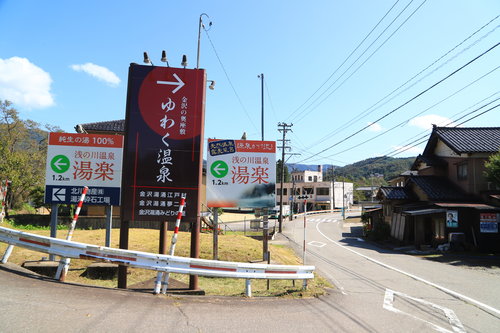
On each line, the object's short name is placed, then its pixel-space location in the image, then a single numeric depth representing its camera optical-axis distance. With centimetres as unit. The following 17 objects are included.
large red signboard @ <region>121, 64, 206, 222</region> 807
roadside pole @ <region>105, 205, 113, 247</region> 991
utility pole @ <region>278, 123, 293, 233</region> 4144
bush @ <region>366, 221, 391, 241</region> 2884
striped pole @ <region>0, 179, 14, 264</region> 699
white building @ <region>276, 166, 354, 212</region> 7800
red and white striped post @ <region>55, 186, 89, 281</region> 665
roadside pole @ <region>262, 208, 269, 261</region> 1220
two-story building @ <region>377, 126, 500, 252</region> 2119
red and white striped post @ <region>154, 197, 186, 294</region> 654
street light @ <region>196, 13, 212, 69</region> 1254
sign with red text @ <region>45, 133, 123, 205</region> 977
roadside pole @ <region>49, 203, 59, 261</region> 945
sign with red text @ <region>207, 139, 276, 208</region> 1204
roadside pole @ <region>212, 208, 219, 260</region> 1113
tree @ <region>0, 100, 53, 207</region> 2592
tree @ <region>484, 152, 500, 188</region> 1898
